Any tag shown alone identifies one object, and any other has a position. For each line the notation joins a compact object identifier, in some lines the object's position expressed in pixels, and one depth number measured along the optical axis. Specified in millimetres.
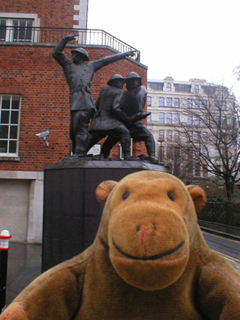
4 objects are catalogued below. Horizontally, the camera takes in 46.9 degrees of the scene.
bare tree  18438
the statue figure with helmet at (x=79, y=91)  4527
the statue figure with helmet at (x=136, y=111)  4611
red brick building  9969
